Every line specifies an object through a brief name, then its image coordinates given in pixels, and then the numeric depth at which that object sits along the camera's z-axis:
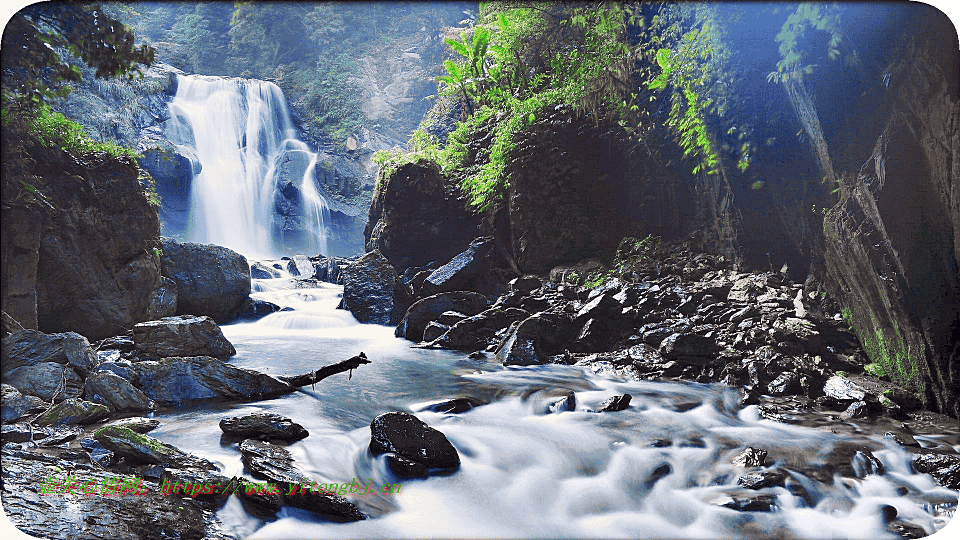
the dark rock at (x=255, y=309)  8.41
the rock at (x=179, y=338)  4.93
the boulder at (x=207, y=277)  7.44
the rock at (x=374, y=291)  8.04
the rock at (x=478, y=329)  5.80
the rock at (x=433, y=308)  6.62
